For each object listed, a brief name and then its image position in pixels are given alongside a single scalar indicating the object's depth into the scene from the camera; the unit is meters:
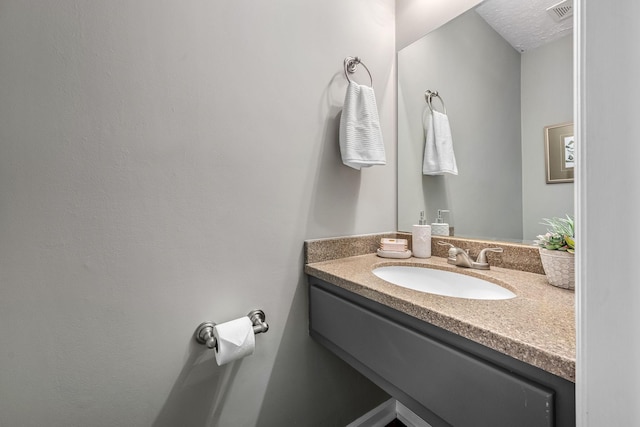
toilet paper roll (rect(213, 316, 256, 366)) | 0.81
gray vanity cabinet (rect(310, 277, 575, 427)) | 0.46
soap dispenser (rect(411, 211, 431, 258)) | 1.22
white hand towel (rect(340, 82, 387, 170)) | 1.10
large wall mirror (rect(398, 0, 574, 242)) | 0.94
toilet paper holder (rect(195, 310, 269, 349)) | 0.83
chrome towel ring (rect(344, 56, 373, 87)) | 1.19
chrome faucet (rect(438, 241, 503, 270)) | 1.01
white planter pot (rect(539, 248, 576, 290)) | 0.76
